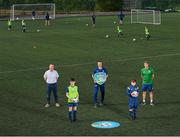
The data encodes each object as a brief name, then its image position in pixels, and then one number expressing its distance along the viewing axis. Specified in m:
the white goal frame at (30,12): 81.00
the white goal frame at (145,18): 71.53
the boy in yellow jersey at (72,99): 17.42
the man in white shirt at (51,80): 19.58
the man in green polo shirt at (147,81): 19.98
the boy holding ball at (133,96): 17.56
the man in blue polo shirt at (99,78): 19.58
